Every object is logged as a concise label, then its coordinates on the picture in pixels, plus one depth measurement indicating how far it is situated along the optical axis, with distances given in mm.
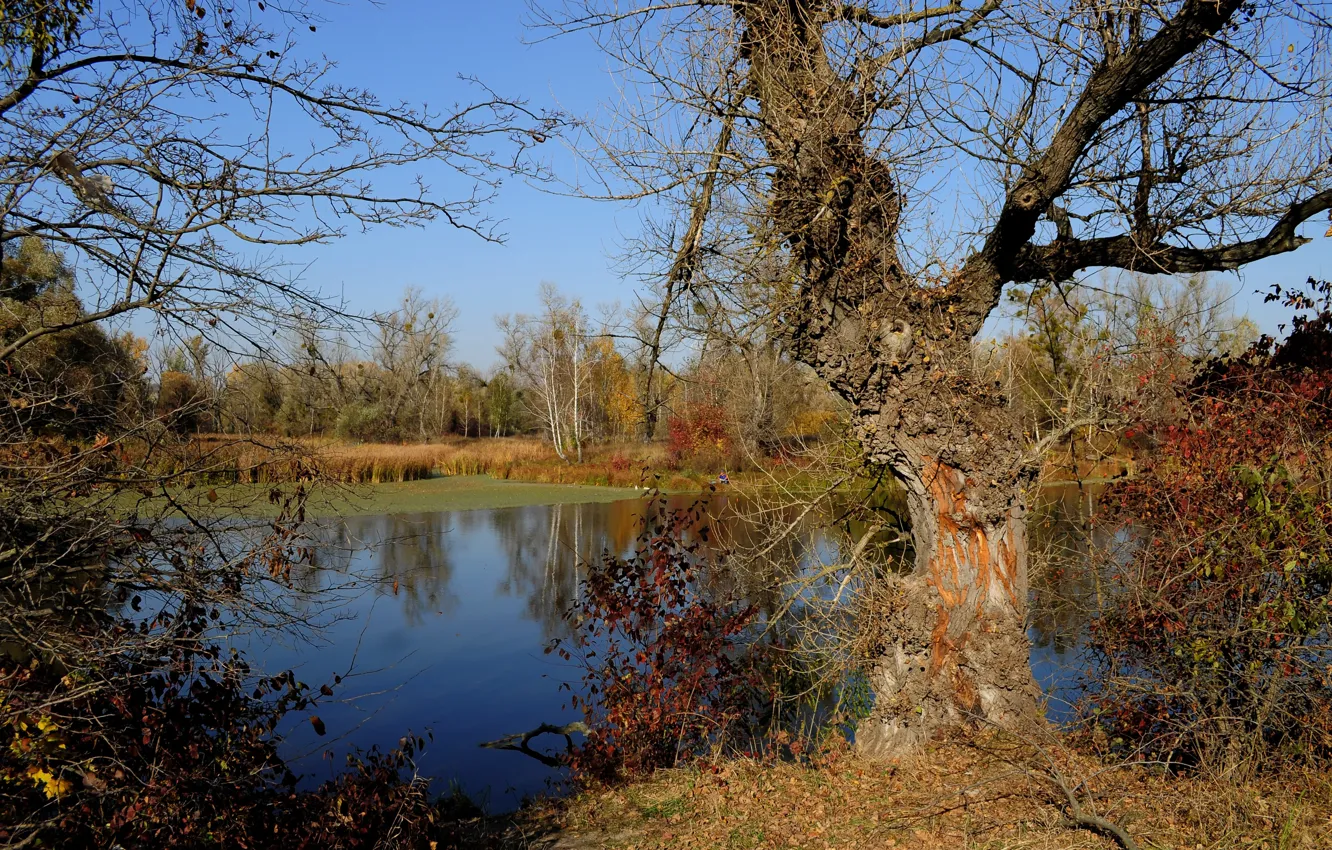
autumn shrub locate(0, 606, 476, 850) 3641
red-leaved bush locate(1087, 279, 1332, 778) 4809
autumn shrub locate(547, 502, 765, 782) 7207
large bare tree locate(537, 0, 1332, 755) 5777
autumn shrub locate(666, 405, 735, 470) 25141
